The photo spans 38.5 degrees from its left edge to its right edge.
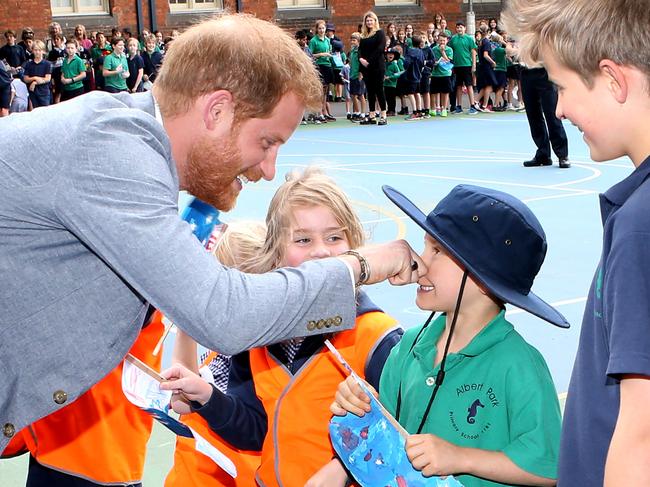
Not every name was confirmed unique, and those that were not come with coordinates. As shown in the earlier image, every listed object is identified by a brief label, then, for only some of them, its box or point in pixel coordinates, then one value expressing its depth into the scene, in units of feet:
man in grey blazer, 6.45
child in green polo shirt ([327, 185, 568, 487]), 7.71
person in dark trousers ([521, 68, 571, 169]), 39.52
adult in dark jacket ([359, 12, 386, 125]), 64.23
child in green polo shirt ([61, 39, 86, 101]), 66.12
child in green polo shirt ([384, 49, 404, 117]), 70.23
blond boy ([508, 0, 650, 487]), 5.38
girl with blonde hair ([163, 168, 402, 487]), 9.49
